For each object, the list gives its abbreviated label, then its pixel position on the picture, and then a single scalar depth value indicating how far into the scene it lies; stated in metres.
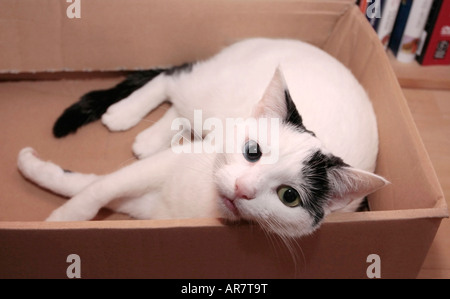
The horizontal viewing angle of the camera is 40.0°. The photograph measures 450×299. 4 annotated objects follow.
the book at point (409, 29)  0.72
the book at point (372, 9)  0.71
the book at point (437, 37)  0.72
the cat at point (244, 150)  0.45
